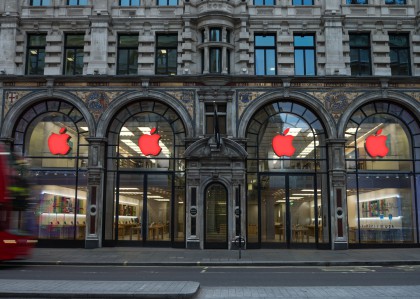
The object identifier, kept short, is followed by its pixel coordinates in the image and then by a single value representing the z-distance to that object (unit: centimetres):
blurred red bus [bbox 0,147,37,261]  1817
